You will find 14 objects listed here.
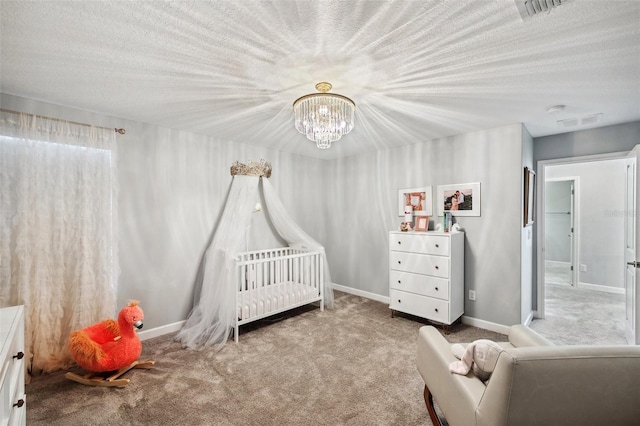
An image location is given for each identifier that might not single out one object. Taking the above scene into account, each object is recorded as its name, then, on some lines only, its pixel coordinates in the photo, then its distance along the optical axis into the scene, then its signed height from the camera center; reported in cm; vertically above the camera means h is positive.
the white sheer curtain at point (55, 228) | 234 -14
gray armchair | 108 -68
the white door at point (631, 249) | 265 -40
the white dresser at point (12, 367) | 124 -79
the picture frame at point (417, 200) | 385 +18
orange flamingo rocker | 222 -111
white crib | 317 -95
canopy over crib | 300 -49
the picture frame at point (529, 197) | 322 +18
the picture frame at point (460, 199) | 343 +17
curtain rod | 234 +86
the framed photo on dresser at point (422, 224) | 379 -16
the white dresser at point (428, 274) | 324 -77
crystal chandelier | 217 +79
